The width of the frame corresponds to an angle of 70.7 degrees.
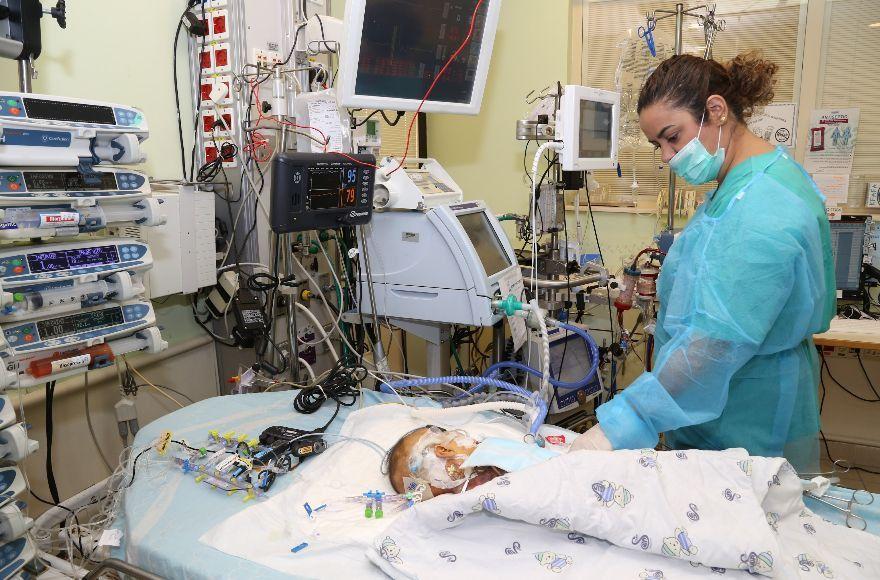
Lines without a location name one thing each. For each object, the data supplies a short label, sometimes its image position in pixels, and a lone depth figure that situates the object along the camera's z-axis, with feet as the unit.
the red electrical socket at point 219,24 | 9.00
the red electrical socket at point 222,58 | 9.09
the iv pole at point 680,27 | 9.61
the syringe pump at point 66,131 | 5.38
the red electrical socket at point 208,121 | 9.27
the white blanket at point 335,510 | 4.28
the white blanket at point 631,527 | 3.69
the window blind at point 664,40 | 11.36
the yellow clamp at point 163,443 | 5.58
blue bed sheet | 4.29
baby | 4.71
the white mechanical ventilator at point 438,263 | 7.76
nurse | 4.35
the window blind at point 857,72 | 10.91
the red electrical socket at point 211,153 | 9.40
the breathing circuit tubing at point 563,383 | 7.65
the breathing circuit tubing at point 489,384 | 5.79
